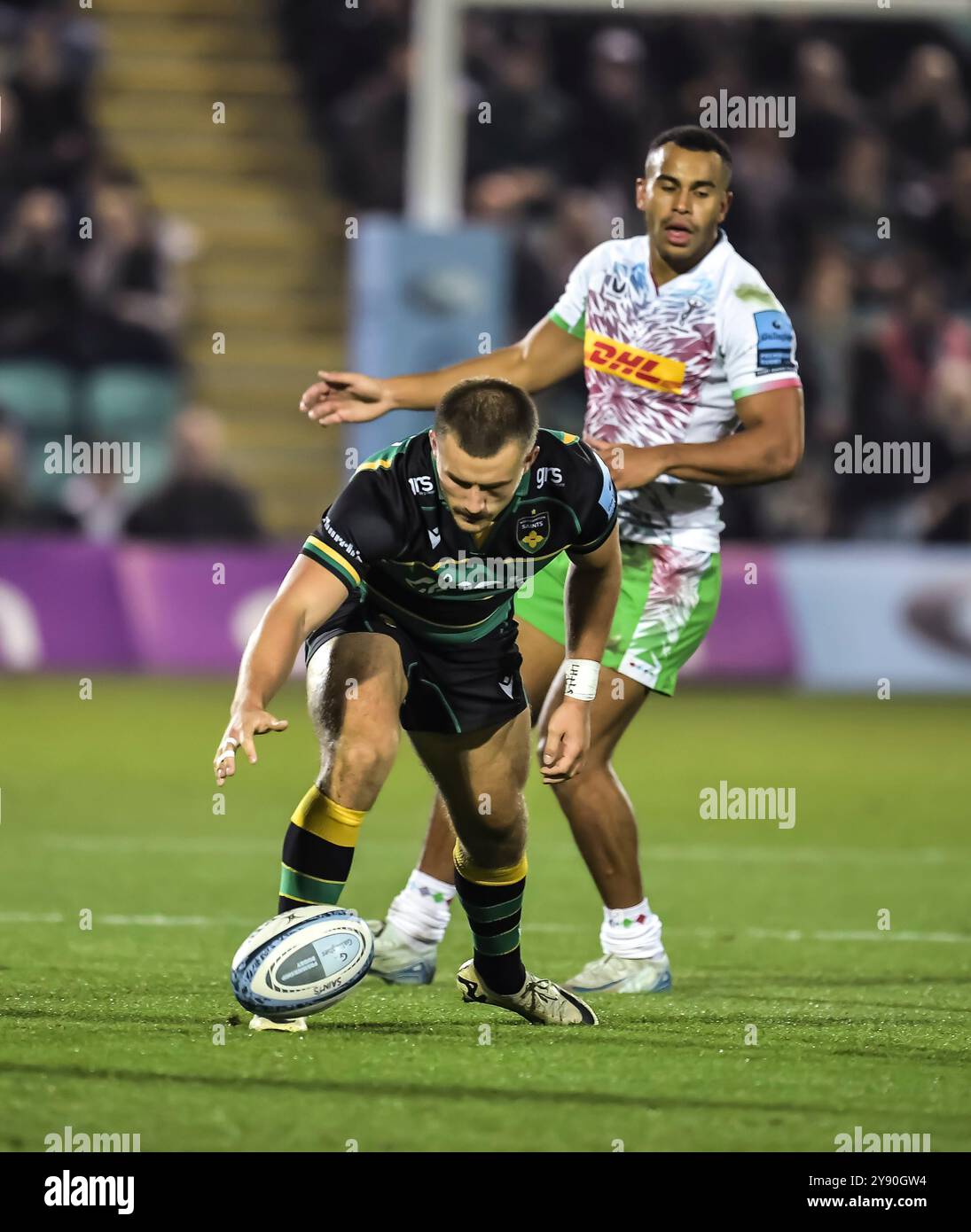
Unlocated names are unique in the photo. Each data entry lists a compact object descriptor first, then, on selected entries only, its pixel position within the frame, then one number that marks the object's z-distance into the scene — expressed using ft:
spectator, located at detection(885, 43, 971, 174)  58.08
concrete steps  59.98
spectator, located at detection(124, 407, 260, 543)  49.01
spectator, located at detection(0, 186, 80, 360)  51.29
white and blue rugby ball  16.65
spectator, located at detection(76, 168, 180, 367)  51.93
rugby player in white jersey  20.79
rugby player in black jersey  16.49
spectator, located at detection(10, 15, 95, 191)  53.62
